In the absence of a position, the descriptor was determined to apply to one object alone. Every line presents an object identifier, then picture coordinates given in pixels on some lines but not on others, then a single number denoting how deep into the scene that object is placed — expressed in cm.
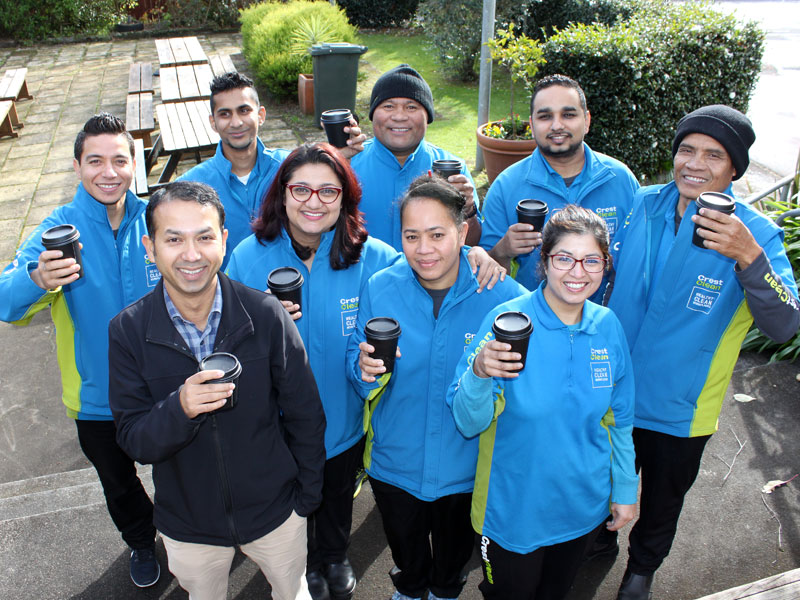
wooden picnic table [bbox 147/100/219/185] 723
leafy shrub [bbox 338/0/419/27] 1838
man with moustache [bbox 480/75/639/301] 361
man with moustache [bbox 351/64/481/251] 404
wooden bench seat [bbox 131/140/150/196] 635
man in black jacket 245
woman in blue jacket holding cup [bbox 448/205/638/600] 261
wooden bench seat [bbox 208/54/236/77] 1059
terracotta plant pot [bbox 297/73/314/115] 1104
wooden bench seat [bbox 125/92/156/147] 802
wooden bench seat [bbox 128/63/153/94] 1003
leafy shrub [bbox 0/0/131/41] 1675
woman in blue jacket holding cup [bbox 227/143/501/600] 301
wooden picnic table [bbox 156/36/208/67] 1118
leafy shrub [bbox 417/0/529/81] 1234
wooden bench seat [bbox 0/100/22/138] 1070
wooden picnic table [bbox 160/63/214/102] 912
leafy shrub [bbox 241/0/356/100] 1152
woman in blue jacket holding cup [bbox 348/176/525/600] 282
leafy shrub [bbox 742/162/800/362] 549
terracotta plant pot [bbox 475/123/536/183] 767
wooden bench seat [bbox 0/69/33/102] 1056
